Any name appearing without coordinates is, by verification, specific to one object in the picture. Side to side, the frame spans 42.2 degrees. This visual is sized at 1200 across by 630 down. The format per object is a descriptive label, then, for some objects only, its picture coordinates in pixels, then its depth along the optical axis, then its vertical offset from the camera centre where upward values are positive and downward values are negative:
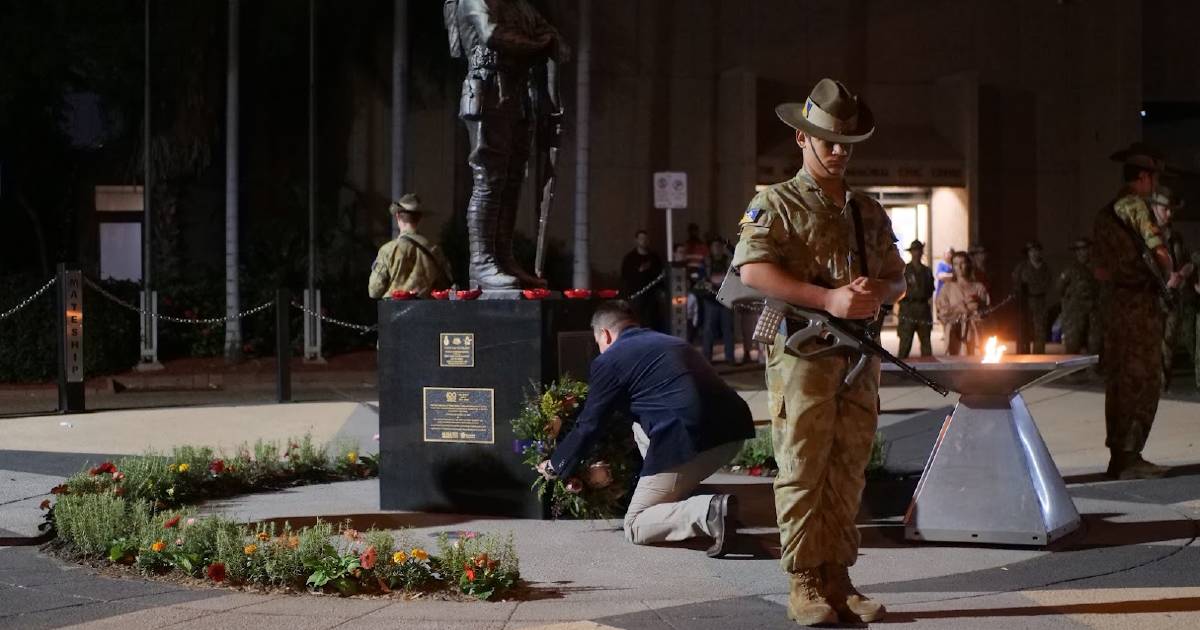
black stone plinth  8.83 -0.43
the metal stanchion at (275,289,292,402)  16.39 -0.47
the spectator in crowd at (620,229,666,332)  20.88 +0.46
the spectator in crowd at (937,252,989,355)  19.48 +0.01
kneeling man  7.96 -0.59
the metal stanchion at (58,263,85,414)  15.42 -0.32
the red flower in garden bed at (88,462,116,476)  9.21 -0.96
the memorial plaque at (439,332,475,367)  8.94 -0.25
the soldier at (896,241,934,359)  20.14 +0.00
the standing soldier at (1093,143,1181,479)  10.00 -0.04
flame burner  7.75 -0.83
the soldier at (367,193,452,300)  11.45 +0.34
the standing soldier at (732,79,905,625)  5.82 -0.24
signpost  20.67 +1.55
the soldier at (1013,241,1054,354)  21.73 +0.27
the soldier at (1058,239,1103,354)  19.83 -0.02
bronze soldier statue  9.28 +1.24
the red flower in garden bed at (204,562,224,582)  6.83 -1.16
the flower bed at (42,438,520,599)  6.68 -1.11
